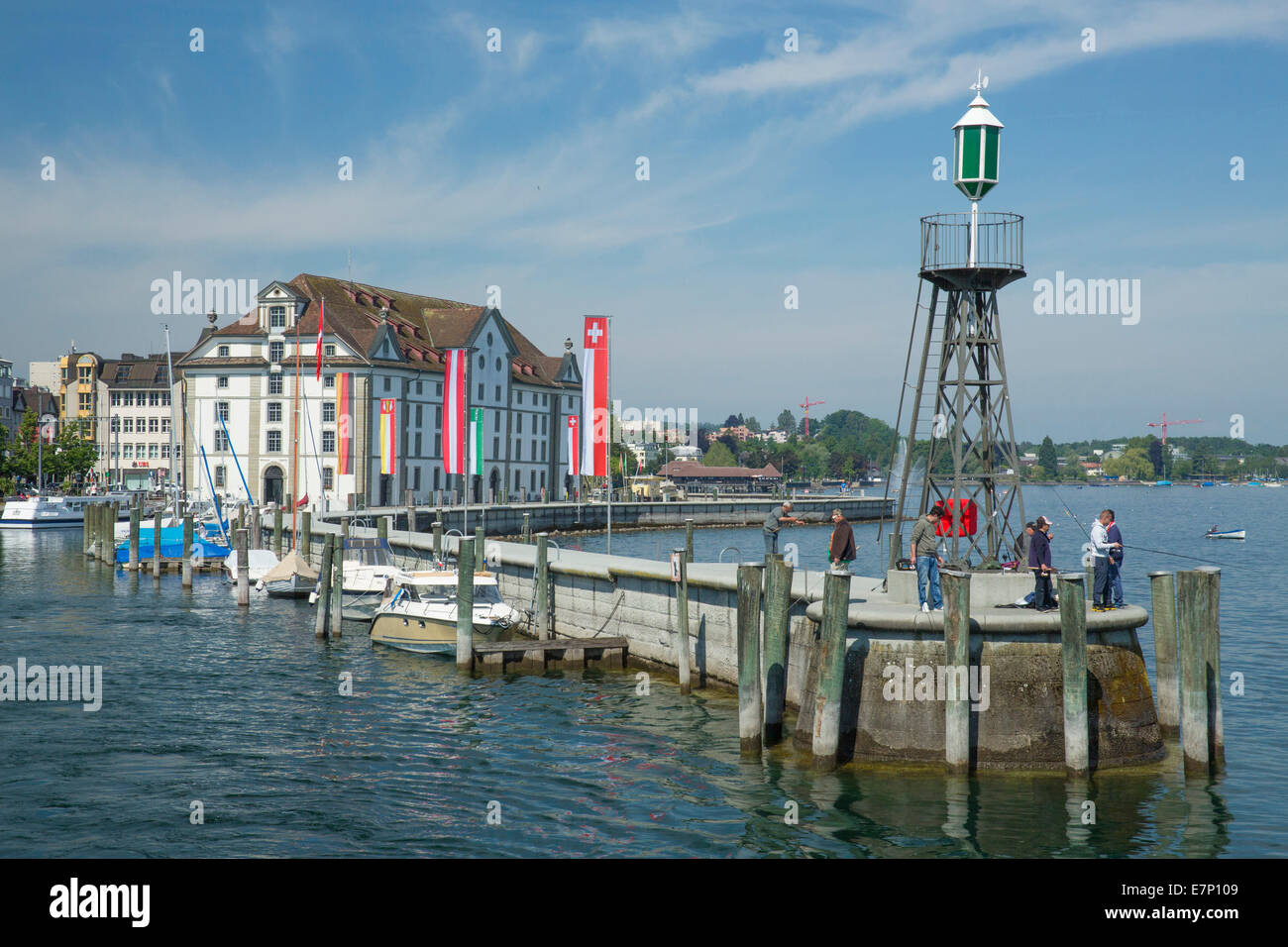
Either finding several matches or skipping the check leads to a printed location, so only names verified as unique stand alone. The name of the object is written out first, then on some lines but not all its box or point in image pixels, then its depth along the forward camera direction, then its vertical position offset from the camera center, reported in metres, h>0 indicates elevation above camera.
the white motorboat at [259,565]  45.78 -3.84
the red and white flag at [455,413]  46.50 +2.19
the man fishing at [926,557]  19.55 -1.54
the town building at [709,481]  183.75 -2.49
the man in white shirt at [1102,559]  19.78 -1.62
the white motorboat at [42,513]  86.12 -3.39
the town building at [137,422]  141.62 +5.72
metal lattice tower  21.36 +1.40
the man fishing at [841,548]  21.86 -1.55
